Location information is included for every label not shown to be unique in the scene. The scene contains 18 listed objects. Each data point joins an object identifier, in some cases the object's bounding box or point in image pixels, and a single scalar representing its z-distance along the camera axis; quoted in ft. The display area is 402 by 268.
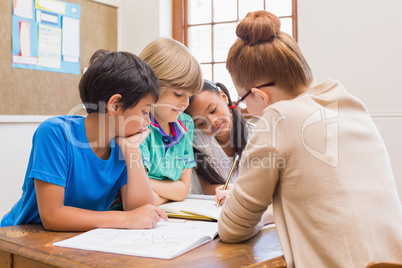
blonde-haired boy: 5.36
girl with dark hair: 6.18
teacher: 2.78
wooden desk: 2.70
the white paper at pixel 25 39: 9.14
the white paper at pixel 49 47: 9.53
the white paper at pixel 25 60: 9.07
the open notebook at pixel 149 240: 2.89
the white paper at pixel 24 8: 9.03
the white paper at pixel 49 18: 9.53
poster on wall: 9.11
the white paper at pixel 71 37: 10.09
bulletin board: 8.89
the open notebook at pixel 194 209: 4.03
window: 11.03
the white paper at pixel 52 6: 9.48
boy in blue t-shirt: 3.69
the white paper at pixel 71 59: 10.13
